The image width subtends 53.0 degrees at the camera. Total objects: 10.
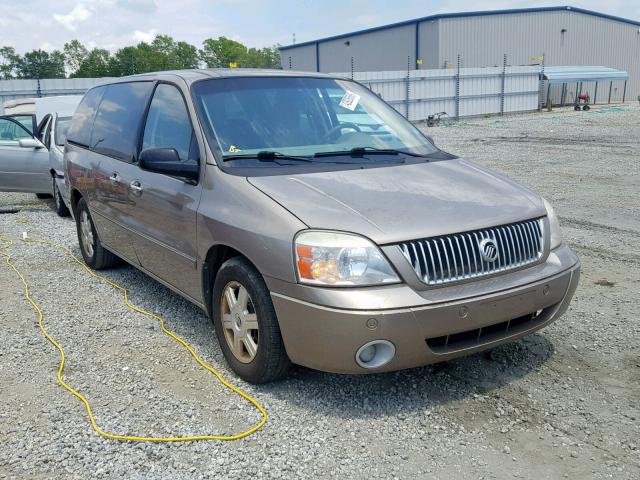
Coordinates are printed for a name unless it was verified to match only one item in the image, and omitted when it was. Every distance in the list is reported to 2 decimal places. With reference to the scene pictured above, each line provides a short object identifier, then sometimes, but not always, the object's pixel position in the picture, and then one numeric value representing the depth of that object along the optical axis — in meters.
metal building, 44.00
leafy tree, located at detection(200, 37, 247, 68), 112.19
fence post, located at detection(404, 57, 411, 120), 30.45
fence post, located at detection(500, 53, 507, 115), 34.09
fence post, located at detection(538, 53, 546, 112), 36.16
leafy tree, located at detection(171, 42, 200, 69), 85.50
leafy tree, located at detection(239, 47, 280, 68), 116.06
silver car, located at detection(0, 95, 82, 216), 9.57
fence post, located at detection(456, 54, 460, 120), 32.09
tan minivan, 3.18
